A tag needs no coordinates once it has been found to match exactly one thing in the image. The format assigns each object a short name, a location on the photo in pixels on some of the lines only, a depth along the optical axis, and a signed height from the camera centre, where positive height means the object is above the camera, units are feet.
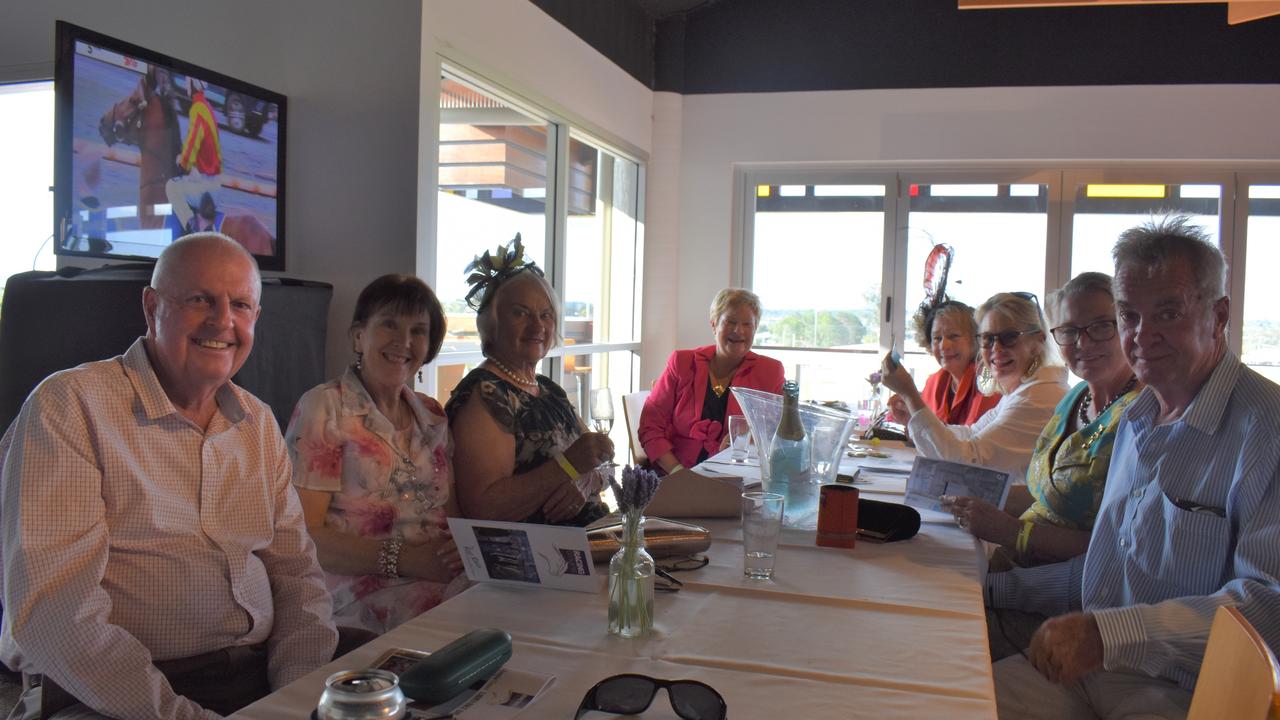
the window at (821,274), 21.18 +1.25
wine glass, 8.79 -0.90
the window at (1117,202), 19.77 +2.98
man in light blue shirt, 5.17 -1.09
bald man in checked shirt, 4.86 -1.32
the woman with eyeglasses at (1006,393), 9.89 -0.68
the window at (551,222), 13.39 +1.76
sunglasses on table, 3.57 -1.51
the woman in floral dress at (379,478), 6.95 -1.32
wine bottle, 7.29 -1.11
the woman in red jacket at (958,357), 13.24 -0.39
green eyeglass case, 3.64 -1.46
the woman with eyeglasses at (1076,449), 7.32 -0.96
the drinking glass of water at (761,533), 5.65 -1.30
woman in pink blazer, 14.16 -1.00
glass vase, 4.55 -1.35
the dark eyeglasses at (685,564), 5.83 -1.58
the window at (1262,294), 19.74 +1.02
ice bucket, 7.31 -0.93
